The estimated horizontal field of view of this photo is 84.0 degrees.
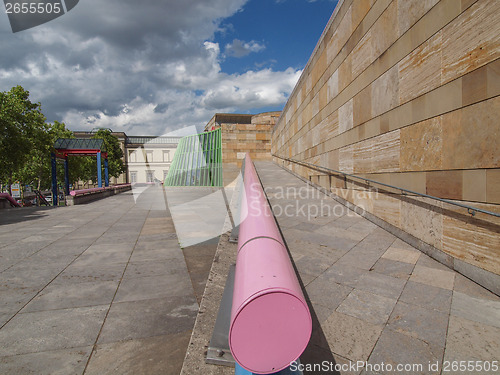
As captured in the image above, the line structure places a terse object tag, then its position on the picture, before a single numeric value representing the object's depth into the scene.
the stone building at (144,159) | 72.69
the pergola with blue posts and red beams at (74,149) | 22.46
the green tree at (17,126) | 20.23
